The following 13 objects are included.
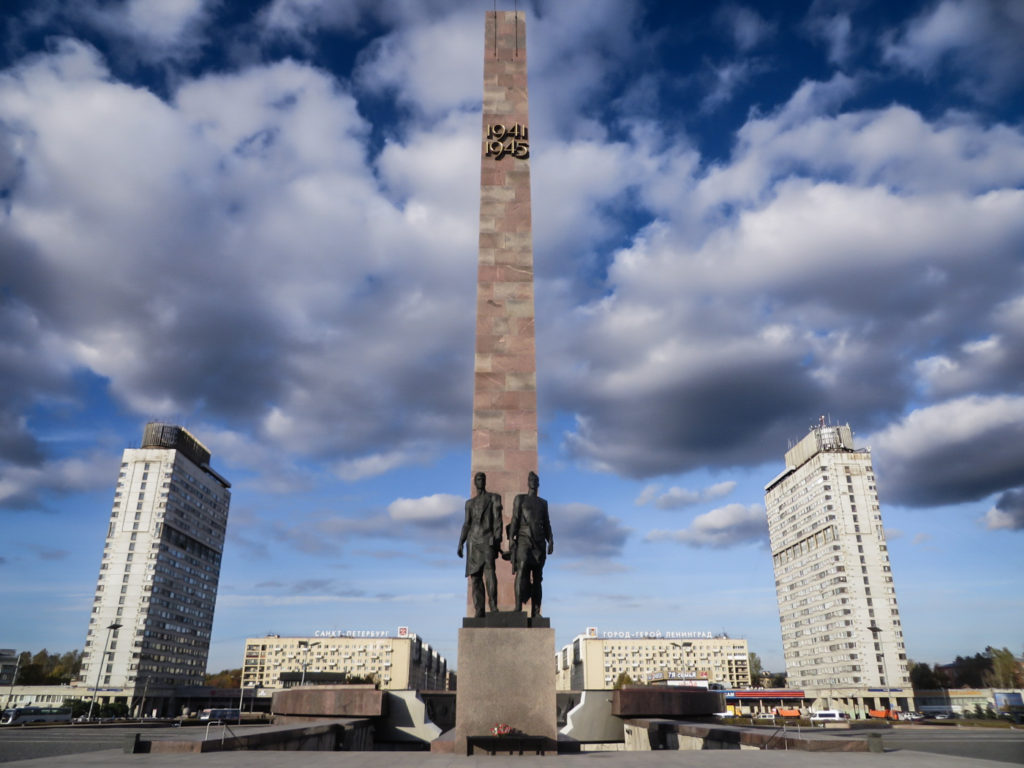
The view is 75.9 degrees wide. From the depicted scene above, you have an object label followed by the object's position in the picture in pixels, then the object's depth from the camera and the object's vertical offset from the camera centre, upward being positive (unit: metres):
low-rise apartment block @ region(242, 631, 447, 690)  147.38 -3.30
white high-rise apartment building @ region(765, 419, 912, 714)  100.81 +9.54
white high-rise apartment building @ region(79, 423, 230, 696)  102.81 +10.60
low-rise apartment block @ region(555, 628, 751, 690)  155.75 -3.47
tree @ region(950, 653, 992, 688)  125.34 -5.68
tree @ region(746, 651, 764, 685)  171.61 -6.53
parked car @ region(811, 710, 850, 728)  52.48 -5.96
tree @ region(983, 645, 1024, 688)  96.81 -4.01
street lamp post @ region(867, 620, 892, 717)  97.38 -5.63
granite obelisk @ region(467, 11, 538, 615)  19.48 +10.00
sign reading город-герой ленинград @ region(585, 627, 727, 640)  153.50 +1.41
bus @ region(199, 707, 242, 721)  62.82 -7.24
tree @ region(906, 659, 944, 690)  119.12 -6.31
